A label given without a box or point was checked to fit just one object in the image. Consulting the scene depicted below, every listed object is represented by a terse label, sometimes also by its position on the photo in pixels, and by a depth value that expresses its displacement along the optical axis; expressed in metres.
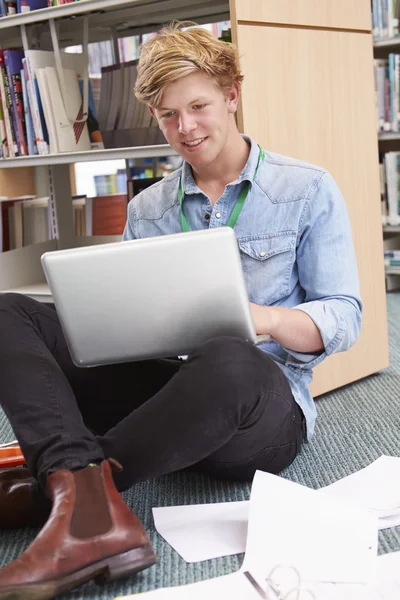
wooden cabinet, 1.68
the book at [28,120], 2.14
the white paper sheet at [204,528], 1.07
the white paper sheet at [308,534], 0.94
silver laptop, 0.98
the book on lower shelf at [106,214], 2.50
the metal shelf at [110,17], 1.95
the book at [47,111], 2.10
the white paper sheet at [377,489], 1.12
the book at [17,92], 2.14
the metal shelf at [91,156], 1.84
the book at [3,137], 2.19
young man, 0.96
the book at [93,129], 2.17
